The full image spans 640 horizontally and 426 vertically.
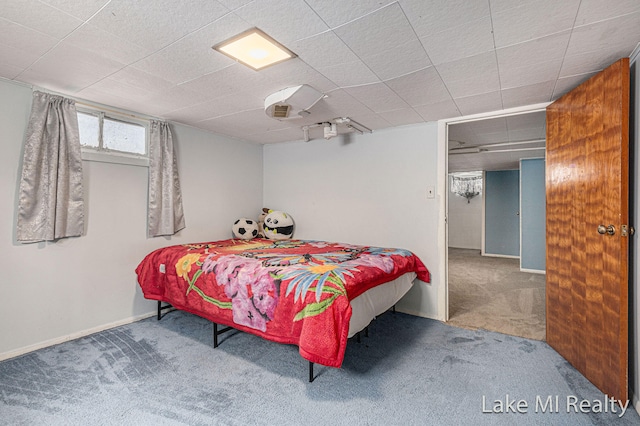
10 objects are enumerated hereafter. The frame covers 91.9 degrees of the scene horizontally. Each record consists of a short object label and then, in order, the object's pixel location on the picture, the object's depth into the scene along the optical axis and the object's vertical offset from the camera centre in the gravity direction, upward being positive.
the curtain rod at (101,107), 2.55 +0.98
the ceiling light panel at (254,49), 1.69 +0.96
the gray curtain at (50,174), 2.42 +0.31
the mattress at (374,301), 2.07 -0.68
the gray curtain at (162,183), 3.22 +0.31
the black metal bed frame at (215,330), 2.05 -1.05
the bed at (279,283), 1.86 -0.53
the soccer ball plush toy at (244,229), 4.02 -0.22
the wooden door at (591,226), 1.77 -0.09
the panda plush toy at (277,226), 4.09 -0.18
